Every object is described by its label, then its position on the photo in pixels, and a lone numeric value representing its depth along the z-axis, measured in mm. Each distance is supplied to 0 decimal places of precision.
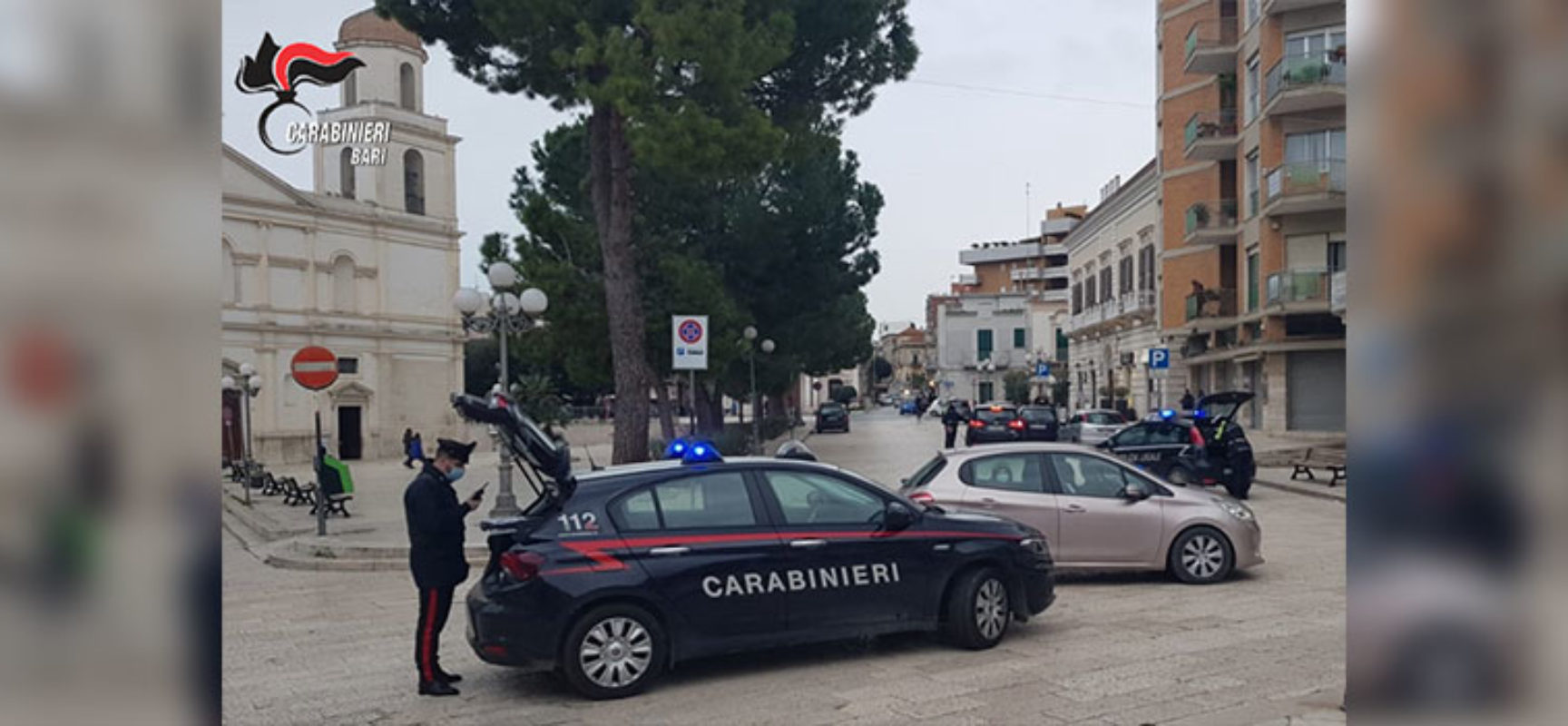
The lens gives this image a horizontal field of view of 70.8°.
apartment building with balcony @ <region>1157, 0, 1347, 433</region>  30891
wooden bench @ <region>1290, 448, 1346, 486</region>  20842
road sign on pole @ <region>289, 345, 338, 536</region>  16109
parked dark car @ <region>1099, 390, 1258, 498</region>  19531
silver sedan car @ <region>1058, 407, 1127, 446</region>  29531
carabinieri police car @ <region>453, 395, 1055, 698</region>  7055
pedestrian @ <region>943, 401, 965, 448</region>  30953
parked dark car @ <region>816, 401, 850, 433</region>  55250
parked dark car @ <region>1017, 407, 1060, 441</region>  33781
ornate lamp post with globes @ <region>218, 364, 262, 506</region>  25141
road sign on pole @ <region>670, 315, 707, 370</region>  21484
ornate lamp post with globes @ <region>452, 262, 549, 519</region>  17203
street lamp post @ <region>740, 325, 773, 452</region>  33219
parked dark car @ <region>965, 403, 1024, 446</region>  32219
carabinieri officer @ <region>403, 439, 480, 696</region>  7195
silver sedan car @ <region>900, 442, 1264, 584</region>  10602
